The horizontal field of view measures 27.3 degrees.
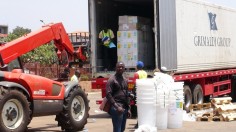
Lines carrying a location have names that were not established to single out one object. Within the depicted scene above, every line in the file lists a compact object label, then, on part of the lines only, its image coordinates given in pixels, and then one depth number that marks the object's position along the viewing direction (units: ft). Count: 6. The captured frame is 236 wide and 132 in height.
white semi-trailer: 52.90
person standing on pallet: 56.34
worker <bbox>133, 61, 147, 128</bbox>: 45.03
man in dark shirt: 30.48
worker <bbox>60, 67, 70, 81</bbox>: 46.11
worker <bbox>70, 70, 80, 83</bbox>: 50.49
